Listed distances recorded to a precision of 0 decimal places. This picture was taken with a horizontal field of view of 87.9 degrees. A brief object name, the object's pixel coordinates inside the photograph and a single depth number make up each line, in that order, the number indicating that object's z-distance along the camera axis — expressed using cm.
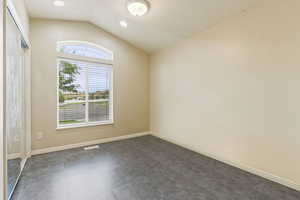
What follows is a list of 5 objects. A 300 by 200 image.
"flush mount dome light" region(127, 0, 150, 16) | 261
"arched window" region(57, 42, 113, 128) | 362
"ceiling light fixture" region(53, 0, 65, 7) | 288
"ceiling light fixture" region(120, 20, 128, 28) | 352
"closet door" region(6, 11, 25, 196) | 180
